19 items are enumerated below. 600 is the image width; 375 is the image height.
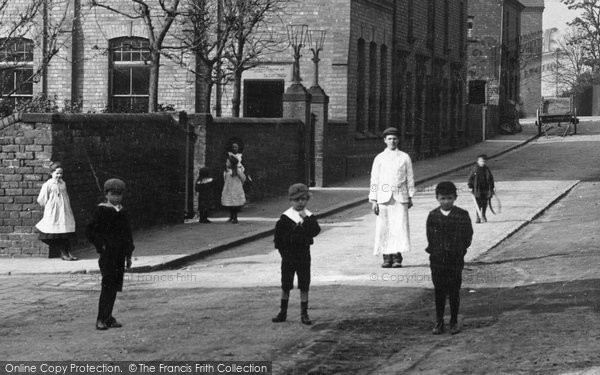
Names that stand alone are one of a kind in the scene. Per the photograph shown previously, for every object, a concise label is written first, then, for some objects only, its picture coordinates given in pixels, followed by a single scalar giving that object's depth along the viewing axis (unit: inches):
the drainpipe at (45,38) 1181.7
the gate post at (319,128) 1190.9
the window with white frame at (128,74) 1283.2
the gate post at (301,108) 1155.3
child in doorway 856.3
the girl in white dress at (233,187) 857.4
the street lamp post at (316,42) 1202.0
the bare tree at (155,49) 983.0
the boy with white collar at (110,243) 418.0
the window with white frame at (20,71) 1255.5
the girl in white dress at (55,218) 639.8
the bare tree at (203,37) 1077.1
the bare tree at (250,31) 1122.0
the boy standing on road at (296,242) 426.6
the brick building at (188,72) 1290.6
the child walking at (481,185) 852.0
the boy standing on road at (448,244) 409.4
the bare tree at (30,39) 1221.3
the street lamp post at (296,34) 1198.8
